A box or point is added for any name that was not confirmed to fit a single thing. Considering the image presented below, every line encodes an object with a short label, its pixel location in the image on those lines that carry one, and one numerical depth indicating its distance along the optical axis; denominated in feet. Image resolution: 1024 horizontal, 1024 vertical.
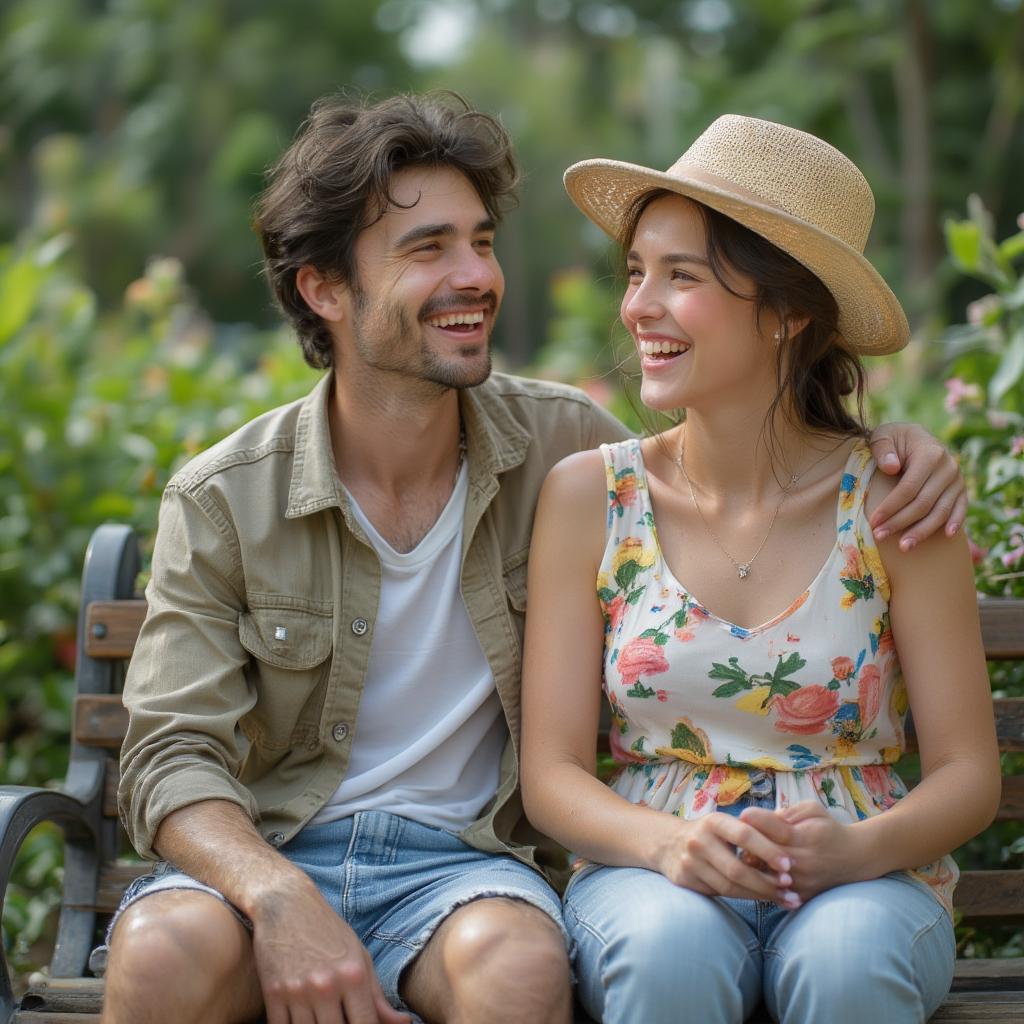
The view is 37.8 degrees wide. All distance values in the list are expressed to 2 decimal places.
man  9.12
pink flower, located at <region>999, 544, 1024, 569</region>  11.41
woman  8.53
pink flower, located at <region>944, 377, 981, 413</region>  12.79
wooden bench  10.04
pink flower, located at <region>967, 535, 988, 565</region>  11.97
